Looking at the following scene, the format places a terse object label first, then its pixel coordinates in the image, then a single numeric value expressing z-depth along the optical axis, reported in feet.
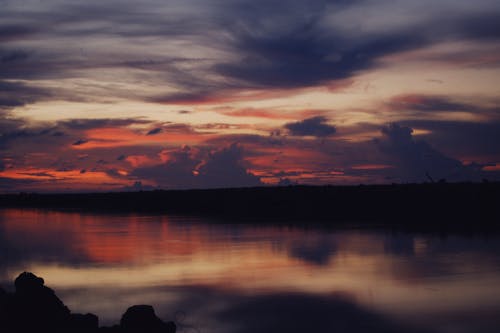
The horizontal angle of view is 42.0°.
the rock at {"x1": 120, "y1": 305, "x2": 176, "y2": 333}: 38.34
